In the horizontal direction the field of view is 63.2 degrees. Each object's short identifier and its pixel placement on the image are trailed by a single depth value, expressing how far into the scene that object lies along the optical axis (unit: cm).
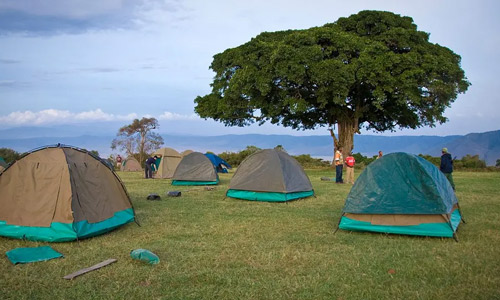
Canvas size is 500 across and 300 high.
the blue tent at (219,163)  2739
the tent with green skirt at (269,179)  1303
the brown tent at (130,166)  3564
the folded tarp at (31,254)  637
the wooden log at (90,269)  567
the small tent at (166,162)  2464
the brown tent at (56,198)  767
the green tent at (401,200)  790
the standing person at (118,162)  3872
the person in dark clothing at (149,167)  2394
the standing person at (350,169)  1934
